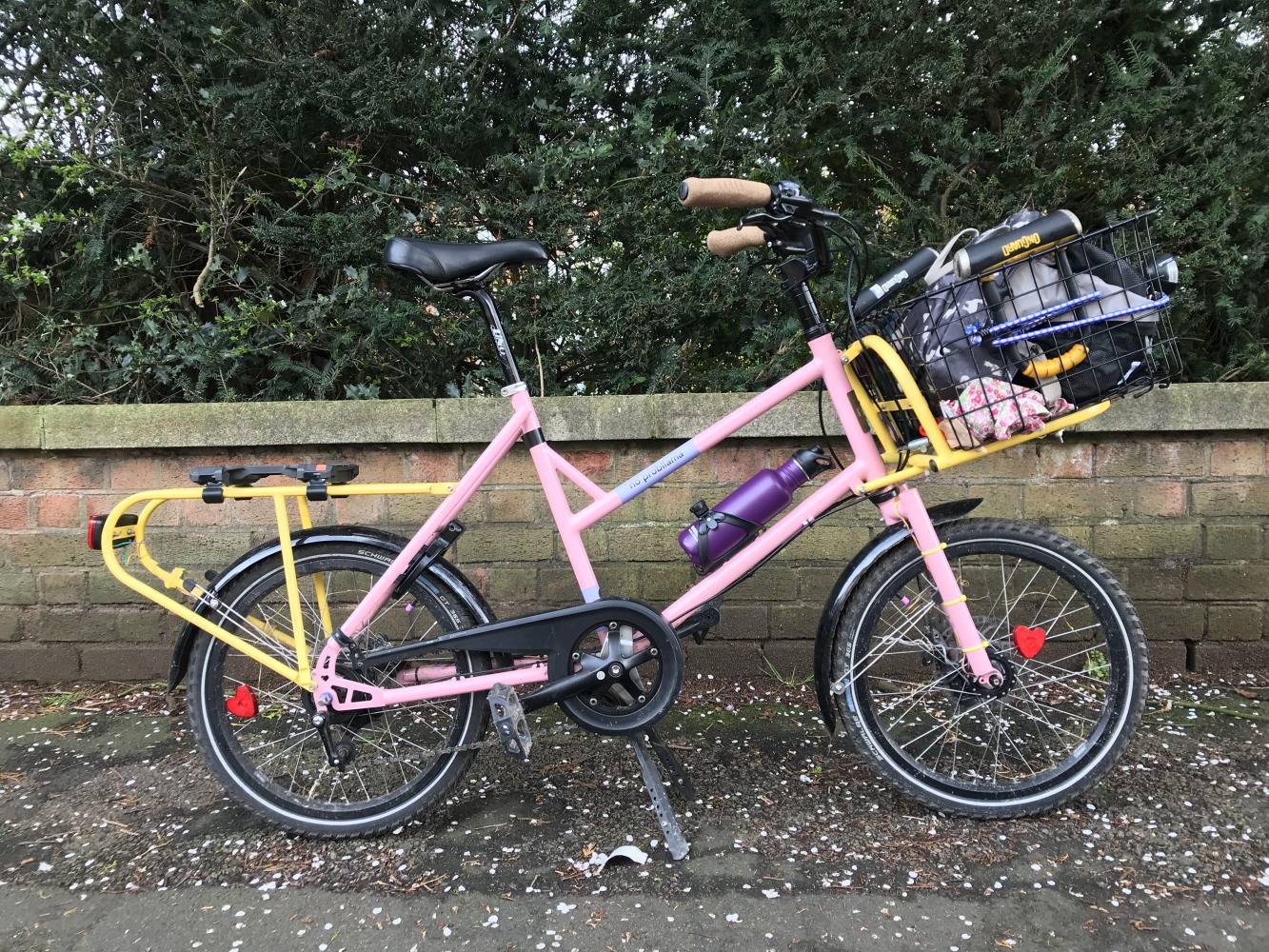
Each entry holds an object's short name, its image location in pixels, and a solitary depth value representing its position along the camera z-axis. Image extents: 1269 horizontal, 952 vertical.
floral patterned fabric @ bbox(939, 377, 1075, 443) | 1.66
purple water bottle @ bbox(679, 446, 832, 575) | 1.94
